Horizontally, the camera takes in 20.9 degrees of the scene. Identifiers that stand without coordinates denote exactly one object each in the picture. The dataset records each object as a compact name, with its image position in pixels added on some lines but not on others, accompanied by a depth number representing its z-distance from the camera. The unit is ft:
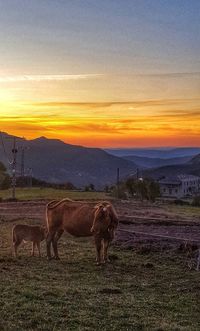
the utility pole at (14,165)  168.64
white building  375.62
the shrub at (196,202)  183.84
